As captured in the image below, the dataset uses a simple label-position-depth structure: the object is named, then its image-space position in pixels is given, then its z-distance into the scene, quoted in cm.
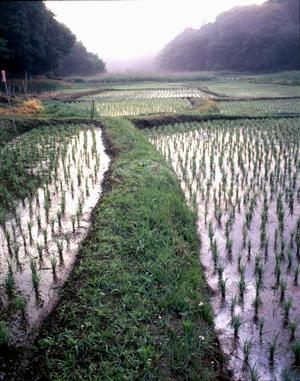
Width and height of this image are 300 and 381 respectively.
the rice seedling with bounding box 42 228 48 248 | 479
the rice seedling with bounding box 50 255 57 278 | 408
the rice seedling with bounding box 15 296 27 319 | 348
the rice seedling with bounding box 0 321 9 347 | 308
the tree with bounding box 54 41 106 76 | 4850
